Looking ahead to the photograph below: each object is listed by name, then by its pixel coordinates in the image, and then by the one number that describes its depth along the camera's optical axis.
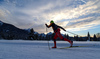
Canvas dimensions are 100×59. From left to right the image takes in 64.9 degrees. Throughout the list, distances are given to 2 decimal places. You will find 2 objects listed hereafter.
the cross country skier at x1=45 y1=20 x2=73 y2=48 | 7.31
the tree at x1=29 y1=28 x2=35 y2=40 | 53.88
